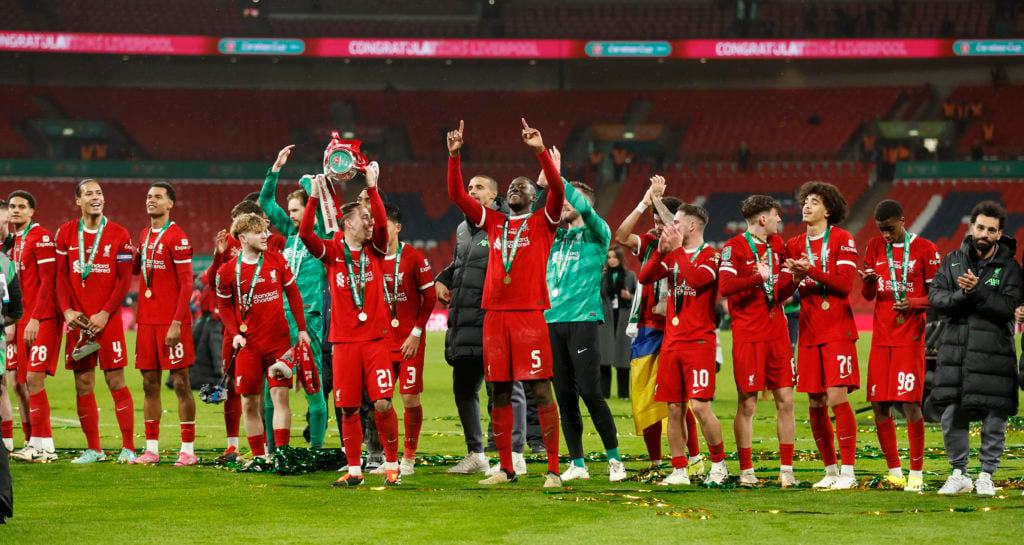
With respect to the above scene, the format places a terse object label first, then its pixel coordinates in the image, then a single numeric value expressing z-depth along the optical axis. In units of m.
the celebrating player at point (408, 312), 18.95
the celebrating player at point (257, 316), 19.77
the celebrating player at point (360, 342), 17.56
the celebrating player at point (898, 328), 16.98
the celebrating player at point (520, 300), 17.28
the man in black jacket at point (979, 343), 16.09
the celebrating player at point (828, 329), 17.12
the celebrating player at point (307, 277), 20.47
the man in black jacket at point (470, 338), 19.89
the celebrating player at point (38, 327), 20.98
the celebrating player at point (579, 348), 18.23
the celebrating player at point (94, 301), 20.73
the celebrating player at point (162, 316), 20.44
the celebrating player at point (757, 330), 17.36
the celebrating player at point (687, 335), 17.31
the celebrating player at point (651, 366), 18.80
